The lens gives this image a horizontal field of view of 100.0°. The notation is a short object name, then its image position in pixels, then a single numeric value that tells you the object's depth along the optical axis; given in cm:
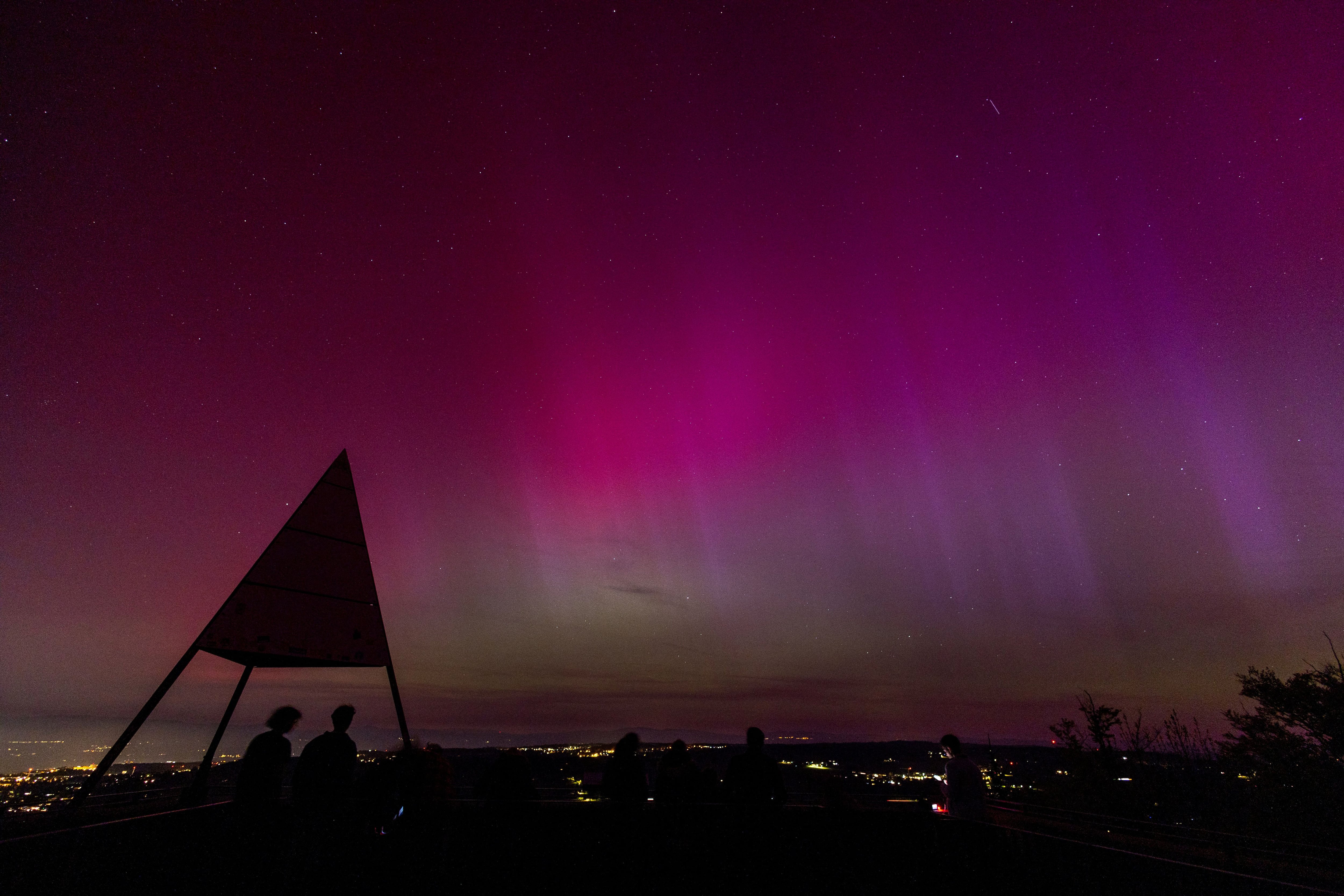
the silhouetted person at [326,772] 499
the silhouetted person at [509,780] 572
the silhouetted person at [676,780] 618
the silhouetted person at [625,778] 593
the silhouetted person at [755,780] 569
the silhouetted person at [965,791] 625
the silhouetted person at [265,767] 489
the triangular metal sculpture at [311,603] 541
